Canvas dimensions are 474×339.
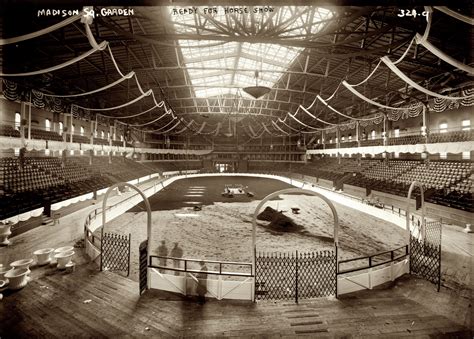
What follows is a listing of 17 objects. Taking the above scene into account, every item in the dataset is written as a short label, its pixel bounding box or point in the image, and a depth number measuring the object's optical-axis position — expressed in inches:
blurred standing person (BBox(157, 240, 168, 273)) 367.0
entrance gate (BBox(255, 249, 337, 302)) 254.4
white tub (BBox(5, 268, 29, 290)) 247.0
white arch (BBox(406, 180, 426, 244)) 305.6
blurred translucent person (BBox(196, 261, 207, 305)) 247.6
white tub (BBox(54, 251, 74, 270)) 293.7
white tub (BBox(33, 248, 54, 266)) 304.4
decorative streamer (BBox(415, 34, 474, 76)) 266.3
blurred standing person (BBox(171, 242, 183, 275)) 349.4
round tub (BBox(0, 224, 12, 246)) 376.7
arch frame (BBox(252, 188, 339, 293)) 249.2
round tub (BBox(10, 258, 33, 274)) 273.6
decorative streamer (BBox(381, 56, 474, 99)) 373.9
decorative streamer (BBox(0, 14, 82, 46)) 229.9
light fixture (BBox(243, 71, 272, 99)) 506.0
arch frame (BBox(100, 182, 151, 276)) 267.9
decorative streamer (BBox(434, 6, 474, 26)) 207.5
